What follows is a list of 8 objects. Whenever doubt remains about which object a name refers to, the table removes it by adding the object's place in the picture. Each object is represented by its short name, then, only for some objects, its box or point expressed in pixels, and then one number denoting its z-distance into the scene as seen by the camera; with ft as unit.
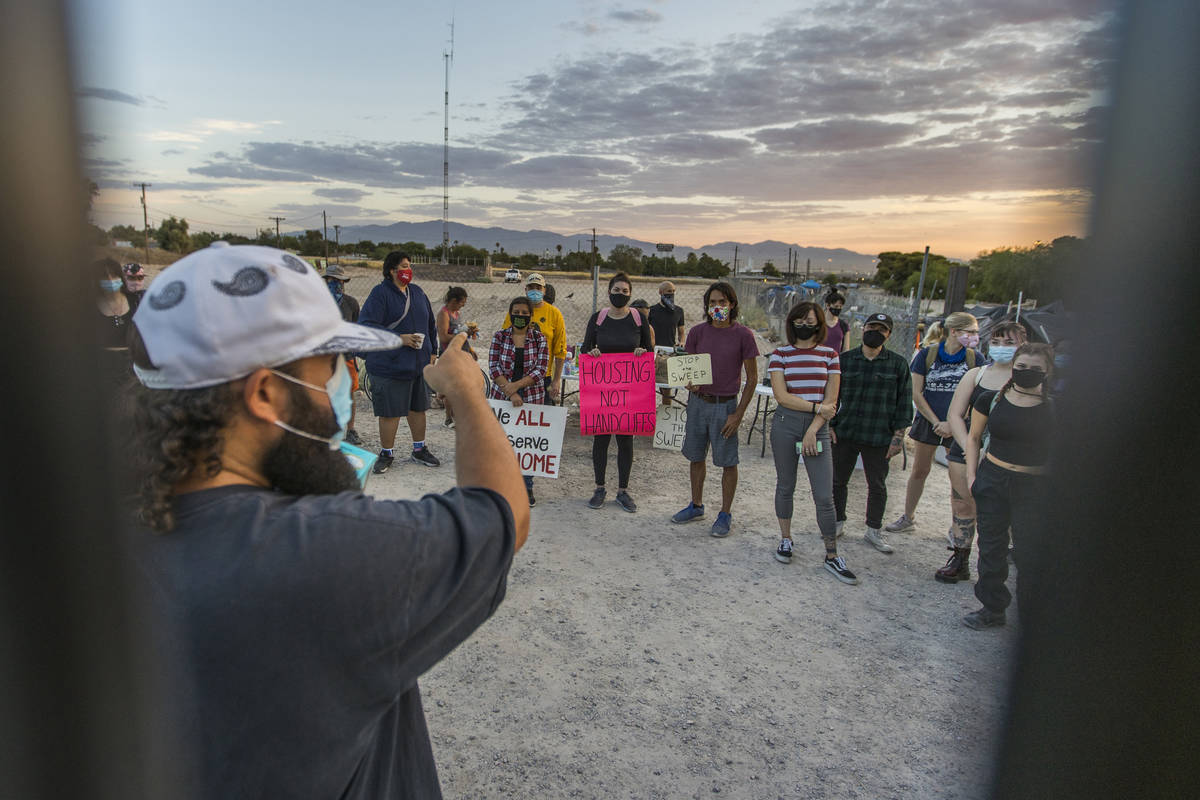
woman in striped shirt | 16.16
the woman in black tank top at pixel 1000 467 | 12.33
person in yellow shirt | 21.80
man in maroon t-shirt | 18.16
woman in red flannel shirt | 20.35
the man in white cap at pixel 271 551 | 2.76
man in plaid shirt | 17.22
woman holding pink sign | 20.61
